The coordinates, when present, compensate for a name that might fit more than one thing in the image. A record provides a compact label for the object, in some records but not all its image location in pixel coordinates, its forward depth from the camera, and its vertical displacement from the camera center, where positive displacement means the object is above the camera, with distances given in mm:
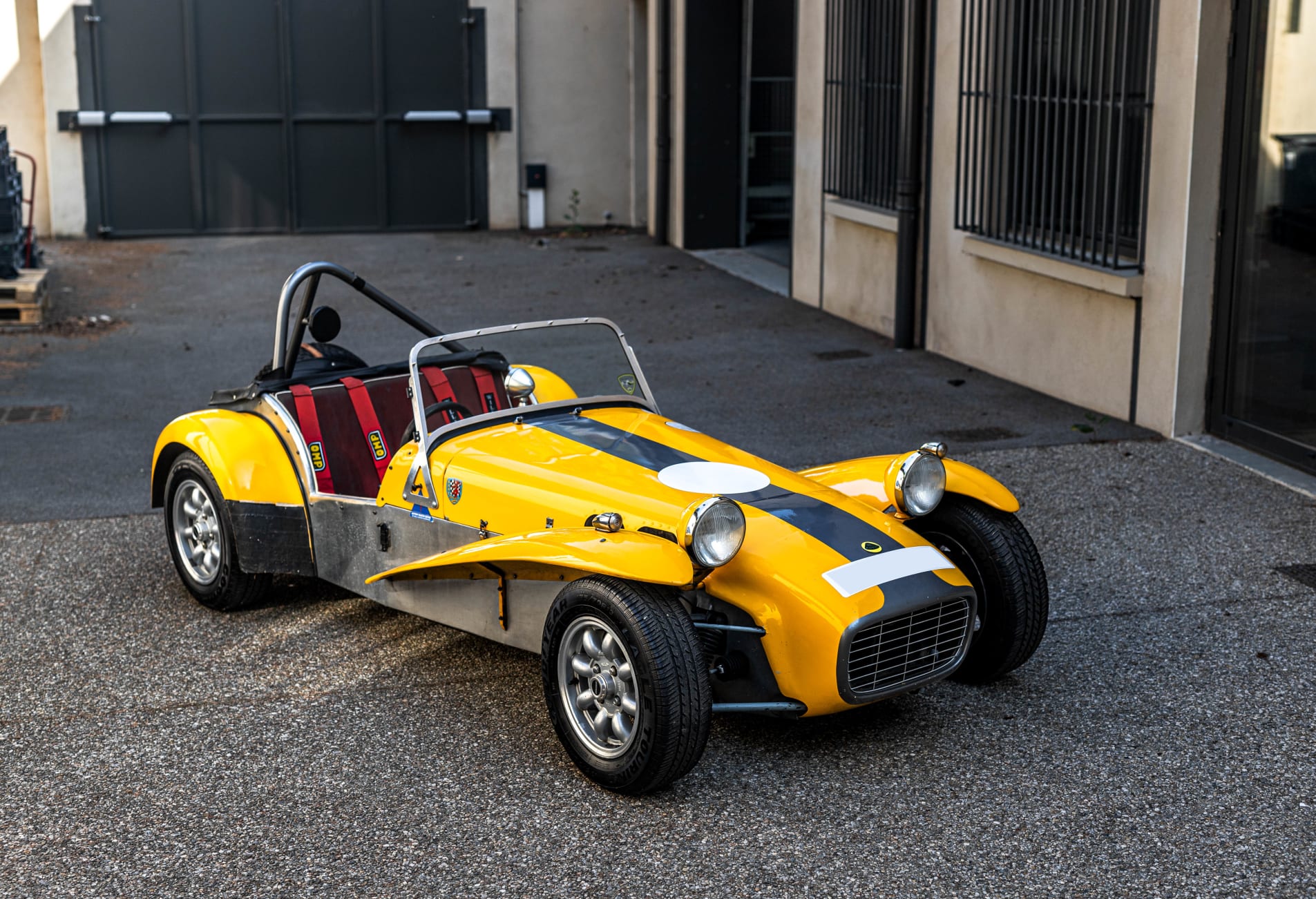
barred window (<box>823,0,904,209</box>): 11289 +509
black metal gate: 16625 +583
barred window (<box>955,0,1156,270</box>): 8422 +242
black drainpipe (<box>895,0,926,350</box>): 10547 -72
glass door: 7402 -408
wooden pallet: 11859 -1143
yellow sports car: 4223 -1234
